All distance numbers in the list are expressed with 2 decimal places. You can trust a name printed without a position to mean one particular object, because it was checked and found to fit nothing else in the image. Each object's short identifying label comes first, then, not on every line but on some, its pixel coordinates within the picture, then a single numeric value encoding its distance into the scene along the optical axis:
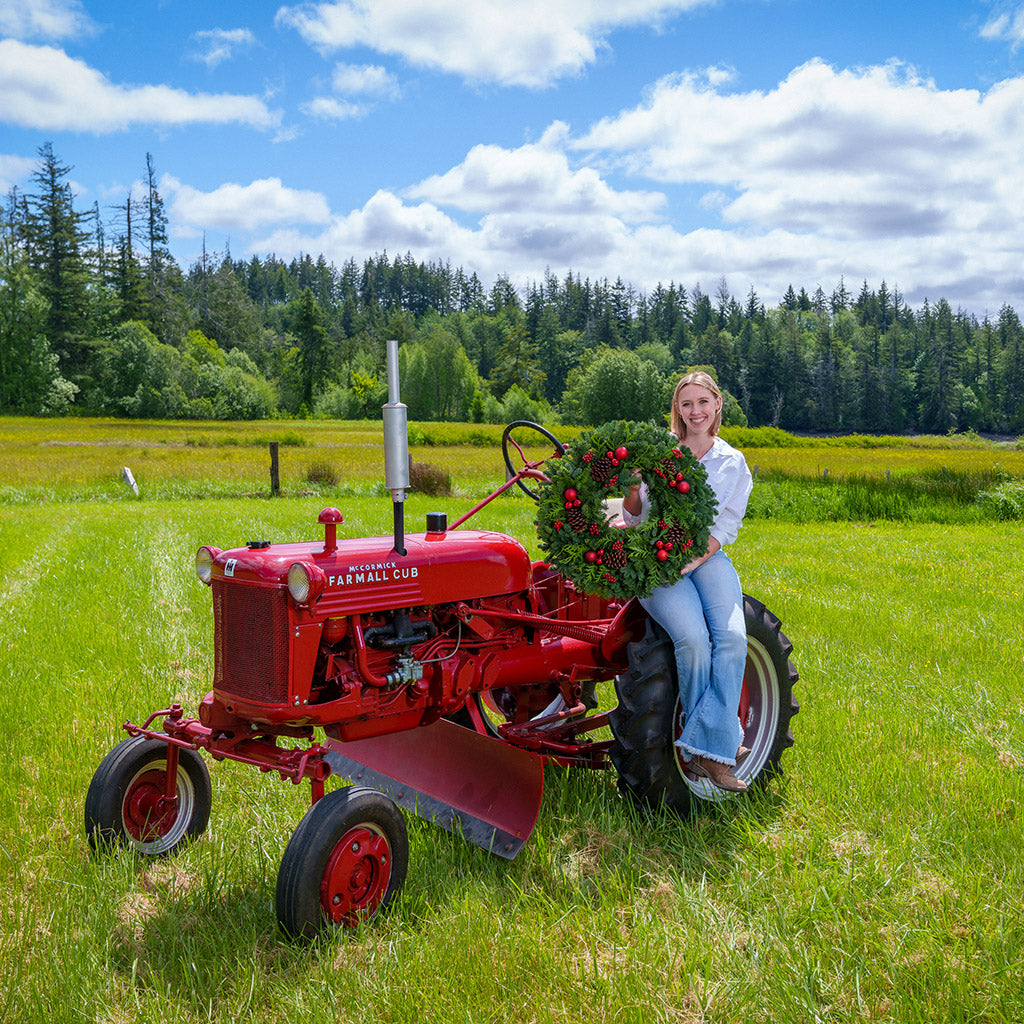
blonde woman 3.76
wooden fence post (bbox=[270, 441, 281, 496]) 21.69
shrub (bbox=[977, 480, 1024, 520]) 17.22
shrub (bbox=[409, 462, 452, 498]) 20.77
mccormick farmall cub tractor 3.20
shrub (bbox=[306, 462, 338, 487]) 23.34
